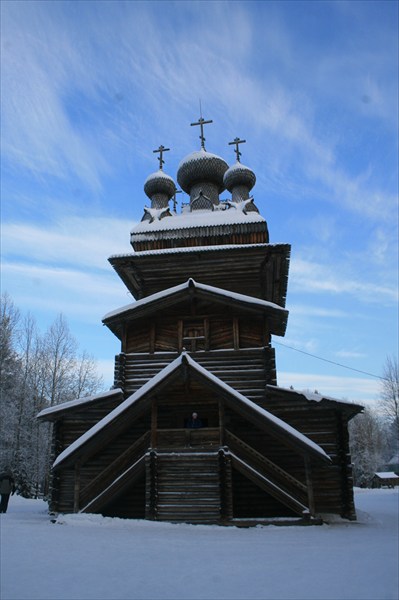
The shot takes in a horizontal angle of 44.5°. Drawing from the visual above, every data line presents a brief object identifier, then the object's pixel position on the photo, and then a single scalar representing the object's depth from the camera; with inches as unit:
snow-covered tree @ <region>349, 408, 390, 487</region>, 2182.6
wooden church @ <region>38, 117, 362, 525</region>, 499.8
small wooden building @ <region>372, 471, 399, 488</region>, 2062.0
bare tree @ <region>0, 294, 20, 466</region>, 1087.6
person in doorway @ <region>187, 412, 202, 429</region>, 548.4
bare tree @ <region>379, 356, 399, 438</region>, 1788.9
